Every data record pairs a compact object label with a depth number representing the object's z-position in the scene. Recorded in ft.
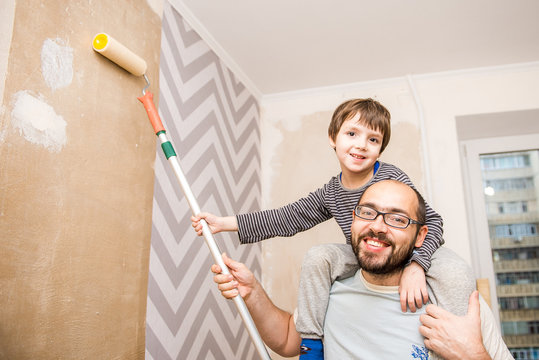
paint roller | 3.96
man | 3.82
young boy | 4.22
